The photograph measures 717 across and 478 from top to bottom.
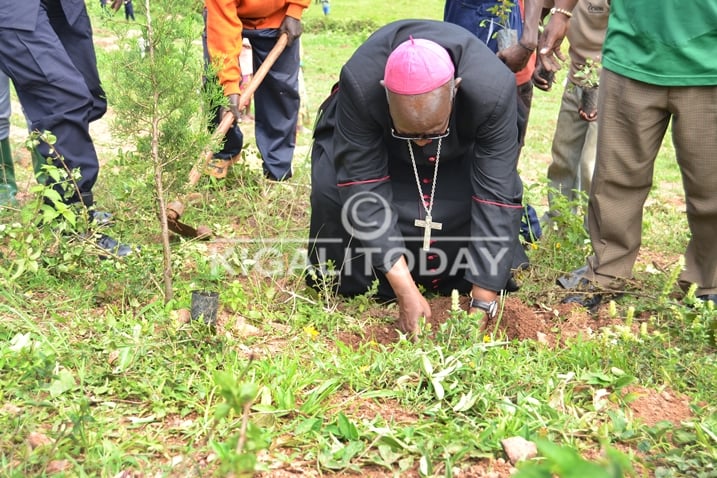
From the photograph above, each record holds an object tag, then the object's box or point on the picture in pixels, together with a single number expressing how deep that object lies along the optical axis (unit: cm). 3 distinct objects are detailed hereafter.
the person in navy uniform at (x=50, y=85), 339
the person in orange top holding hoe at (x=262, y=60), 422
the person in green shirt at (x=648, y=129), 301
